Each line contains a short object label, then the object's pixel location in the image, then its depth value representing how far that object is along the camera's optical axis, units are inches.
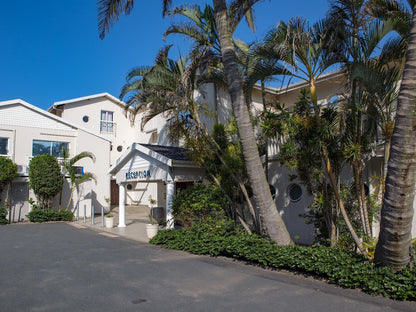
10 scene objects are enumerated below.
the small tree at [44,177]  759.1
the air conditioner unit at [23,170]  789.6
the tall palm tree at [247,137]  312.3
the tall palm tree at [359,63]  276.4
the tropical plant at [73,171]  802.2
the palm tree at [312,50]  294.0
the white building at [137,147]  432.5
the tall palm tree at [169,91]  412.8
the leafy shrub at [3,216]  730.2
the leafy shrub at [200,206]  403.2
